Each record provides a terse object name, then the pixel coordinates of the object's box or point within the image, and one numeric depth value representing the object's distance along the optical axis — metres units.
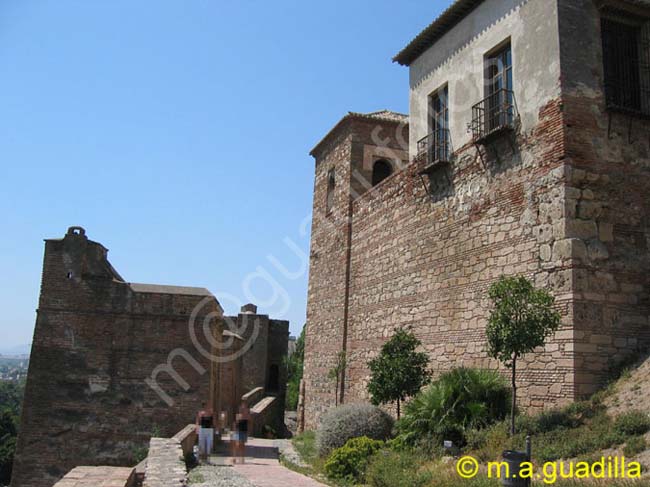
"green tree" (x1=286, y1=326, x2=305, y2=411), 40.00
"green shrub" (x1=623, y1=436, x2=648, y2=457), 7.09
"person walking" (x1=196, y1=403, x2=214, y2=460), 13.20
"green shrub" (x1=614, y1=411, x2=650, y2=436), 7.63
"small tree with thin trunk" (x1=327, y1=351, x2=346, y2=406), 18.08
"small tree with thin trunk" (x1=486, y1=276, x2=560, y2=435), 8.83
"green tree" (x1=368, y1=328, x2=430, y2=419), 12.39
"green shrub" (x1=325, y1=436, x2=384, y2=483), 10.75
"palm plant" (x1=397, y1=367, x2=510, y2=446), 10.03
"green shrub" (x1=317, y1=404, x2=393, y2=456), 12.49
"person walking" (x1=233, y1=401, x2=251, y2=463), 13.54
